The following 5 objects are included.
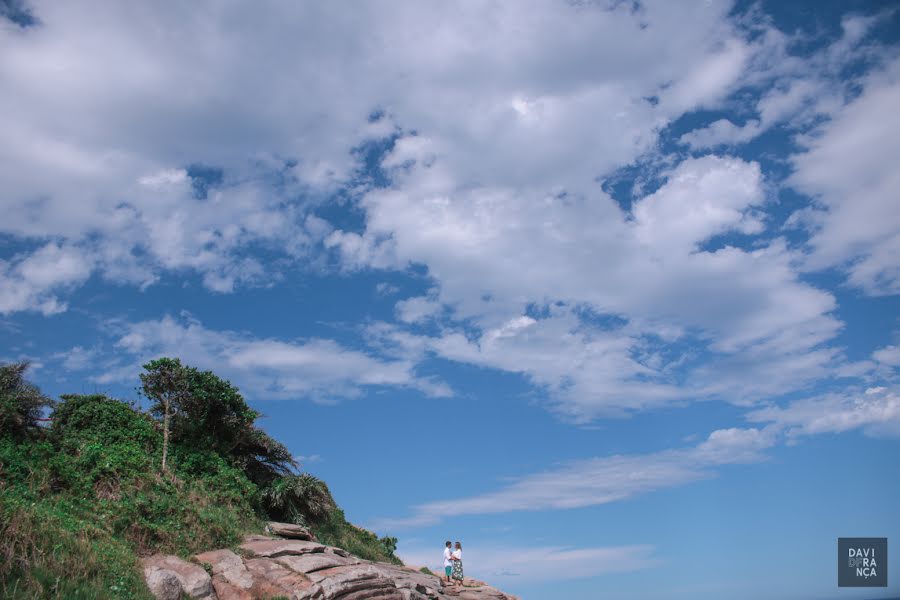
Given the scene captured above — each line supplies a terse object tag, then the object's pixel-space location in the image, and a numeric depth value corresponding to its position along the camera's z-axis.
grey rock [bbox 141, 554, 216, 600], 17.59
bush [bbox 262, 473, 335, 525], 28.31
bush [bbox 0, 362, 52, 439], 23.64
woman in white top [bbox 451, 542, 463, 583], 28.28
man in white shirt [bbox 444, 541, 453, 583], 28.31
